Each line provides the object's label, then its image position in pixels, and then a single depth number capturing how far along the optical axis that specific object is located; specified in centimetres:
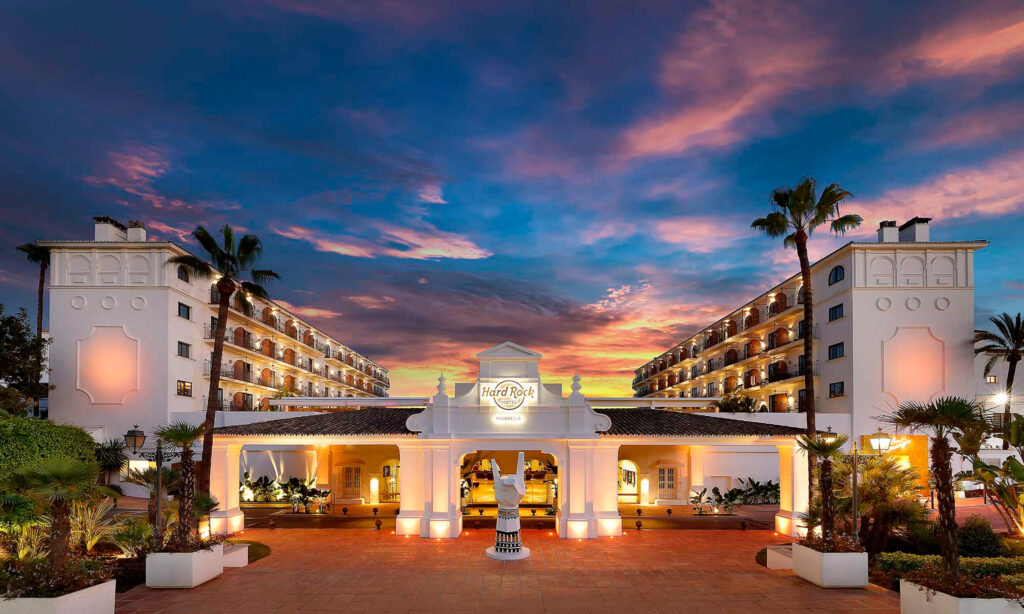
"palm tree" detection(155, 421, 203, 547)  1511
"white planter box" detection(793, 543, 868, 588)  1455
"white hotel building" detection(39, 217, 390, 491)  3519
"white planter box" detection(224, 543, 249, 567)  1695
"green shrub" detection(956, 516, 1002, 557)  1684
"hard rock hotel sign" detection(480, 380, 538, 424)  2161
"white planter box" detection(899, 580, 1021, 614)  1048
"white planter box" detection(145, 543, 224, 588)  1475
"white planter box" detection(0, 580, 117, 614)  1091
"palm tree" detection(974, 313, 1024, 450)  3659
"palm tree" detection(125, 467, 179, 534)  1677
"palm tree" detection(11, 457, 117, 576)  1155
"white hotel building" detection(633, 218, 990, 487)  3472
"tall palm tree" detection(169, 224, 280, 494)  2192
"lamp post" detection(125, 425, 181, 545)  1503
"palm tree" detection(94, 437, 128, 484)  3288
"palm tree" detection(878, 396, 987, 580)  1118
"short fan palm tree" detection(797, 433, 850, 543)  1500
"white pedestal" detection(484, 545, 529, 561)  1792
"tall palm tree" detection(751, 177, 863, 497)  2122
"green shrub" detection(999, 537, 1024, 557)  1626
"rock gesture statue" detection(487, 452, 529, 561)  1814
